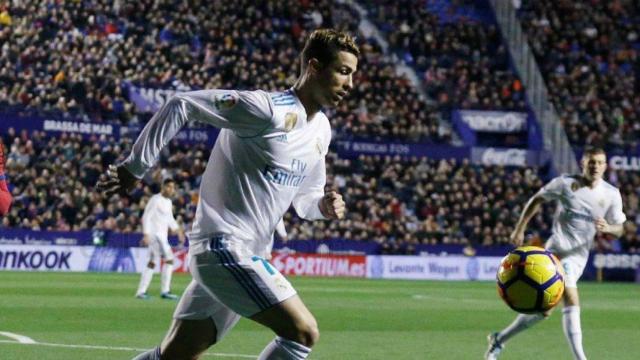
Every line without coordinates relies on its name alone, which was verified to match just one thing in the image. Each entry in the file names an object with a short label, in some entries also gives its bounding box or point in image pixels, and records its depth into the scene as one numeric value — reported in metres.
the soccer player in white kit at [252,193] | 6.34
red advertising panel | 36.09
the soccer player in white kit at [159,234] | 22.88
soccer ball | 10.31
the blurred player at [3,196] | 7.68
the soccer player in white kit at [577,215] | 12.43
